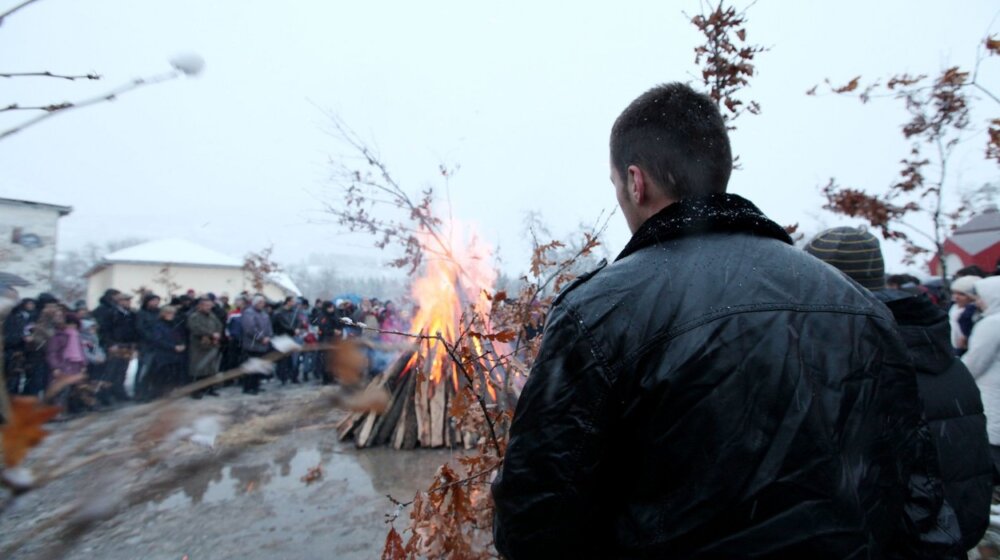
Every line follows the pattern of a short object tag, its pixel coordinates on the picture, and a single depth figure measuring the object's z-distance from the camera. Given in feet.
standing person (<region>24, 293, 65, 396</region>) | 30.19
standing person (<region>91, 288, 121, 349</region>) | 35.06
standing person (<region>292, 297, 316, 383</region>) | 43.76
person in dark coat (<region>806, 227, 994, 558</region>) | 8.34
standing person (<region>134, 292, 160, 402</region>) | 35.37
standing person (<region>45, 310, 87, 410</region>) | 30.99
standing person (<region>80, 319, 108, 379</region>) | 33.91
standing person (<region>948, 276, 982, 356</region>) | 20.17
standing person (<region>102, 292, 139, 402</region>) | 34.60
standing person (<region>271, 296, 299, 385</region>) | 43.57
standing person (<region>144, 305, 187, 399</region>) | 35.81
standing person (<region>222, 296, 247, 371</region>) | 40.19
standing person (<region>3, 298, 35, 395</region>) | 26.20
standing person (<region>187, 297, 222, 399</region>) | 37.32
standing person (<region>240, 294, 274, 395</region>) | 38.83
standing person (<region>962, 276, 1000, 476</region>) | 12.08
